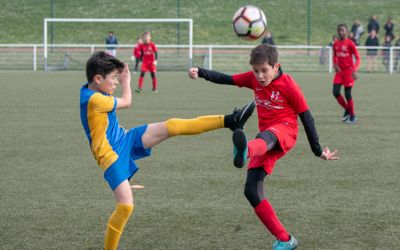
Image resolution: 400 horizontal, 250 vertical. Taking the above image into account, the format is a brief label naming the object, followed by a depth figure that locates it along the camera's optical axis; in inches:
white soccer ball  328.8
